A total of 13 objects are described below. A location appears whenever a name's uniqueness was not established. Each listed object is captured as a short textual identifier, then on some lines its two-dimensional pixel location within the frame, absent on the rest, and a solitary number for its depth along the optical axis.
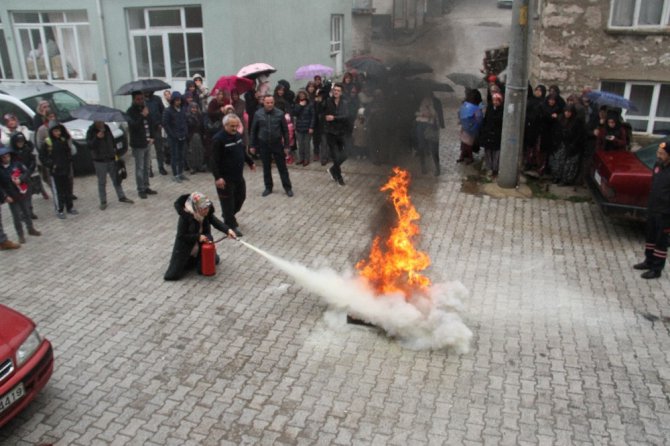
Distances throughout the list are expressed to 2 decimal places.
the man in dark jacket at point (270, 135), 10.29
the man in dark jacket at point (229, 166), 8.69
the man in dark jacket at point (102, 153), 9.85
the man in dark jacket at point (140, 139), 10.56
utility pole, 9.89
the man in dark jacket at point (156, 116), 11.55
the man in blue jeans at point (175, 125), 11.20
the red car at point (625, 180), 8.20
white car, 12.19
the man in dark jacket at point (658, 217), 7.13
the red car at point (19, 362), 4.66
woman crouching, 7.18
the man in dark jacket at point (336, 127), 11.23
